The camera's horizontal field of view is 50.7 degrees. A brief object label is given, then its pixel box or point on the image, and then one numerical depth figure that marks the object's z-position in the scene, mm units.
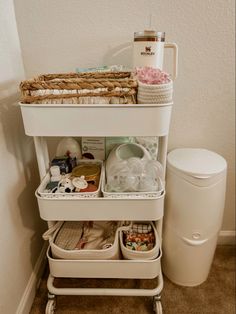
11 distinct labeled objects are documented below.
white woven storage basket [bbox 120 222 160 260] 902
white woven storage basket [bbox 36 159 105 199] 812
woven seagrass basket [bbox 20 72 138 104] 695
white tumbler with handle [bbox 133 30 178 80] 794
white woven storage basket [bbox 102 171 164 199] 816
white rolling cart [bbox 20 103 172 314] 714
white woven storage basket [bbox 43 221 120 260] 896
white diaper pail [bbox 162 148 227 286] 962
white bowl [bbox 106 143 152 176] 910
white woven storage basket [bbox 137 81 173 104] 684
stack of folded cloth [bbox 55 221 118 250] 946
